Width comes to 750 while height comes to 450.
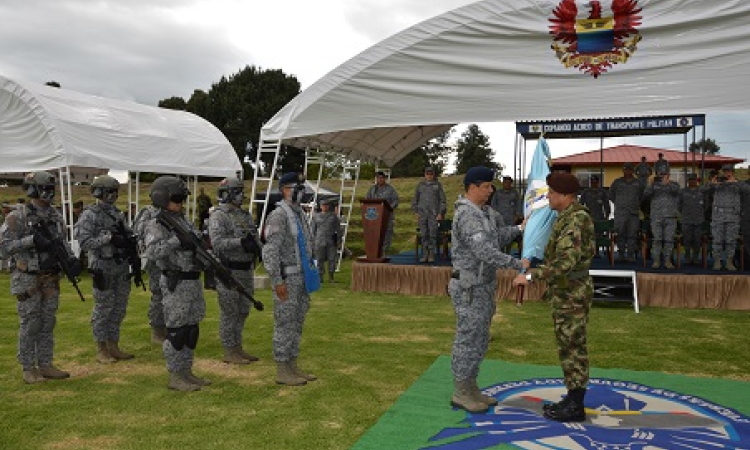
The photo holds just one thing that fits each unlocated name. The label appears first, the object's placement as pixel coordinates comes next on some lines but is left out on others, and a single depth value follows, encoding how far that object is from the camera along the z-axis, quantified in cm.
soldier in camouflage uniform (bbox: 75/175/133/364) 589
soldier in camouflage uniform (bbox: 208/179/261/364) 593
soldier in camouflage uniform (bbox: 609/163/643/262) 1068
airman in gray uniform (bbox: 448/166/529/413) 448
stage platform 885
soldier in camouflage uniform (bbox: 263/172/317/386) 503
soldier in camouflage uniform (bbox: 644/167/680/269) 979
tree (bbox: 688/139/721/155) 3125
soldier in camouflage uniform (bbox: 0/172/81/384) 514
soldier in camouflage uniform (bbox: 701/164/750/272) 962
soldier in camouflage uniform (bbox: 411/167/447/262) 1130
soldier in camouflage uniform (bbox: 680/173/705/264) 1059
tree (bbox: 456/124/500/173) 4409
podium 1052
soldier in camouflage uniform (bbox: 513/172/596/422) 418
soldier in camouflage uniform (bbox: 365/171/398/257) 1188
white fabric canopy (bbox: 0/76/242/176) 1191
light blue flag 578
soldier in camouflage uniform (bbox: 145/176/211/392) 496
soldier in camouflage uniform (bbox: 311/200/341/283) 1185
